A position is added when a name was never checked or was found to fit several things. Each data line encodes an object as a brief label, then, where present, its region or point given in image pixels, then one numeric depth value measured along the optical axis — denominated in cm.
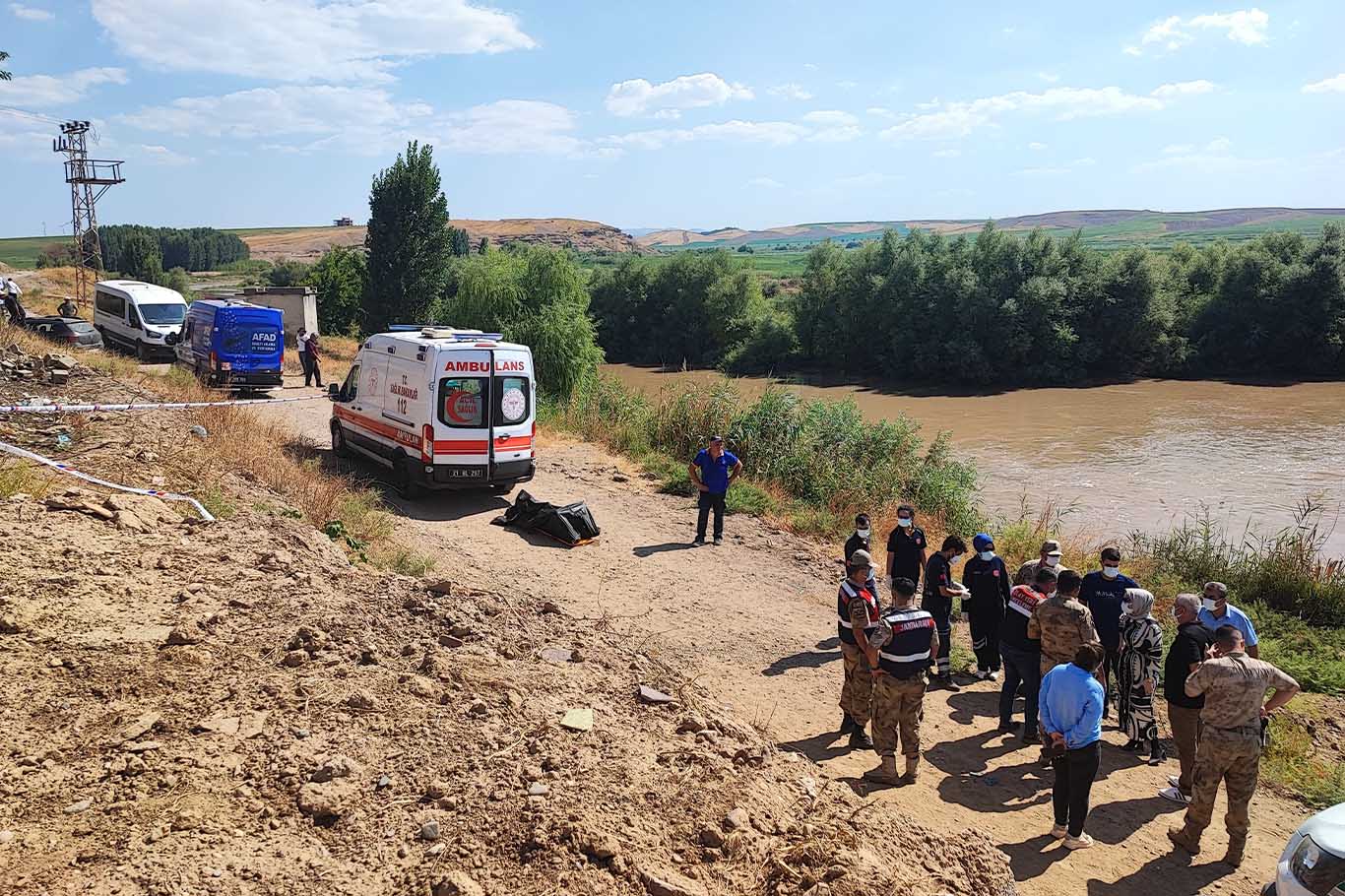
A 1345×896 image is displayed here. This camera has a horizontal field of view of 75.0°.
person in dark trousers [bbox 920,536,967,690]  833
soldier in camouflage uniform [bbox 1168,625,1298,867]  572
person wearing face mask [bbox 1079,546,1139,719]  739
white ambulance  1255
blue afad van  2108
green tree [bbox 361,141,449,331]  3919
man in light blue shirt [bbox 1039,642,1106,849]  572
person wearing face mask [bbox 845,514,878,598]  888
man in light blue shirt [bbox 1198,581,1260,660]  679
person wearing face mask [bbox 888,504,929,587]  899
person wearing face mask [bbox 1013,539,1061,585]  747
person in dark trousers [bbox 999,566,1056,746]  725
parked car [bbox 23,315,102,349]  2353
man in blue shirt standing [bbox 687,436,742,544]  1217
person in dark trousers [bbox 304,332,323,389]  2342
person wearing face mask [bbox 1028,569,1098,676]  670
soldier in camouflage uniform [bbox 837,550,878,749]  670
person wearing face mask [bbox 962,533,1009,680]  808
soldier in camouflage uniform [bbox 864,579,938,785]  626
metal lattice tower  3722
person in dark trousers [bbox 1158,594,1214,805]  647
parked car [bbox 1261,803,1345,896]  446
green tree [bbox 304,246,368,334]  4494
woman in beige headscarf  716
